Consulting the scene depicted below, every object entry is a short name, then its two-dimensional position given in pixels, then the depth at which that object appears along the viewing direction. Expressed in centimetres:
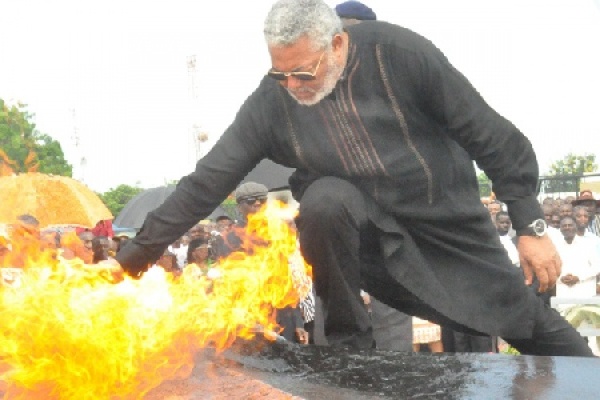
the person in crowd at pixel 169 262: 837
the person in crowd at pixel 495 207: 975
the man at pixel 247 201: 665
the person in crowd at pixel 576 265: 732
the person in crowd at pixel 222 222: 1077
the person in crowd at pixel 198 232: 971
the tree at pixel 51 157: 4147
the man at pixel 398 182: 314
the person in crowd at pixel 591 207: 1028
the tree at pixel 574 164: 5656
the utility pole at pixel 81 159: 4179
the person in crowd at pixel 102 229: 962
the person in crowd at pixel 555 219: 948
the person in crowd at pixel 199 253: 834
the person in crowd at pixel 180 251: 988
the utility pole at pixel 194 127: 3136
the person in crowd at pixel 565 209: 910
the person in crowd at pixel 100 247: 729
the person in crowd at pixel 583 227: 784
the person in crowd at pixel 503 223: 899
